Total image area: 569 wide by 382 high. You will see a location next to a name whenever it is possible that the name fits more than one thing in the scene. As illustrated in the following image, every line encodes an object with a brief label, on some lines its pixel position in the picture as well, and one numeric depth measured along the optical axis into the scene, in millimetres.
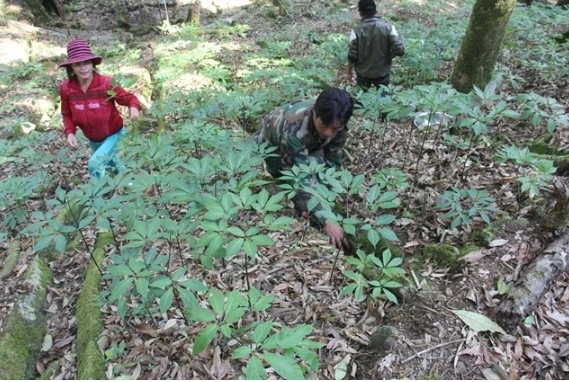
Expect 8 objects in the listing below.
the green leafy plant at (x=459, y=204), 2734
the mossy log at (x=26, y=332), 2711
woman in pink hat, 3924
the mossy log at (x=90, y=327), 2465
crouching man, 3045
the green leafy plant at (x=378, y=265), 2184
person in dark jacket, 5496
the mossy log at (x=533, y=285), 2356
